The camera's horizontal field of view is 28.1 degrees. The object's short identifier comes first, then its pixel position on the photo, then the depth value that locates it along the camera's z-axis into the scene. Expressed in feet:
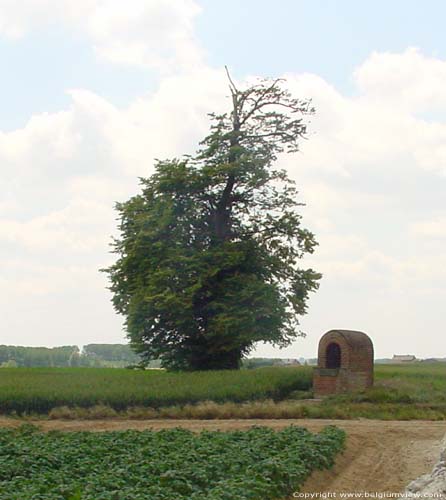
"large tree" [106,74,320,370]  121.08
